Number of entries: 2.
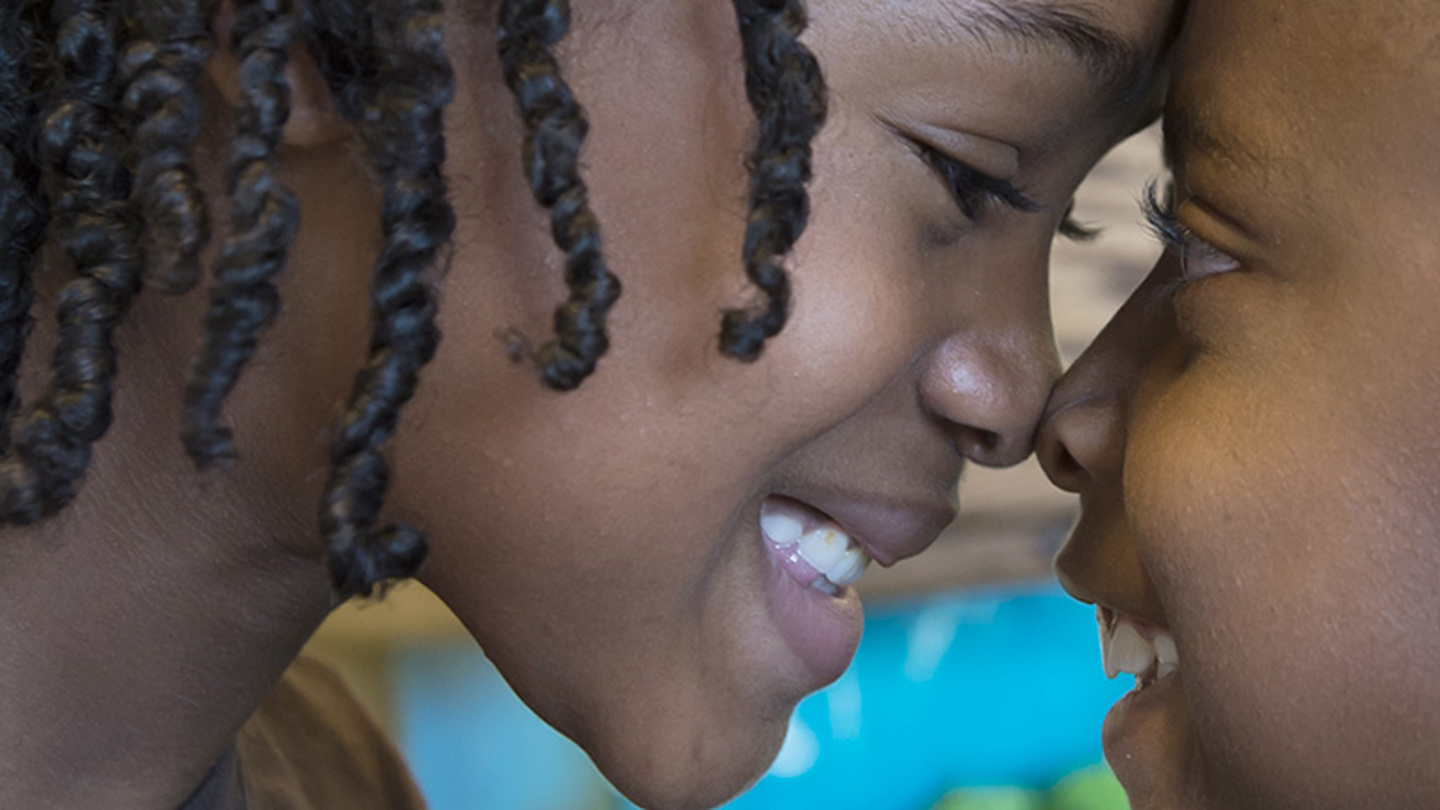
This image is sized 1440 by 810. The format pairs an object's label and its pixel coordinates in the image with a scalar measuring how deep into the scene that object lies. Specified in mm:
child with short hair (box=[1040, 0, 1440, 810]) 365
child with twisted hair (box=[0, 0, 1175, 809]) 367
